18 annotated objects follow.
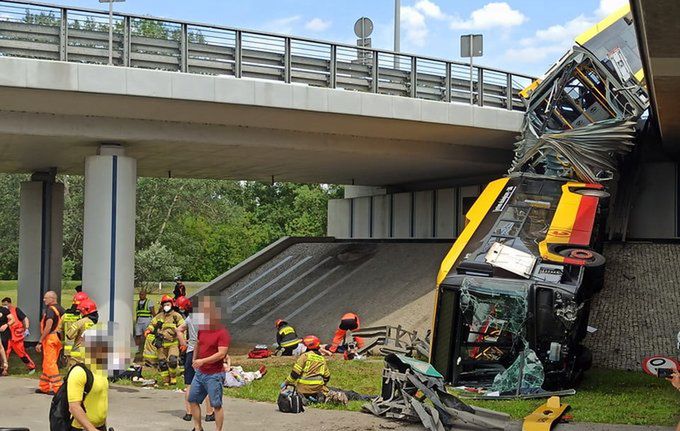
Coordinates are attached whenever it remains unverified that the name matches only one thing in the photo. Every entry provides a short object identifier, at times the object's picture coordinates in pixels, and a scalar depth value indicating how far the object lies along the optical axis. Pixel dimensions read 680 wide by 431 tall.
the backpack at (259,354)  17.98
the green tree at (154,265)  48.09
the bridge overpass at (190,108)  15.45
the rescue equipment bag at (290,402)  11.90
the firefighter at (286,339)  17.16
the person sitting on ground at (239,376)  14.23
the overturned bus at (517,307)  13.05
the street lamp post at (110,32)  15.80
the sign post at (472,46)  20.22
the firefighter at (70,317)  12.07
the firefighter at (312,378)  12.35
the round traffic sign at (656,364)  11.02
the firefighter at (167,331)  13.96
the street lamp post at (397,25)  25.52
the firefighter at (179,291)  19.09
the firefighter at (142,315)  19.95
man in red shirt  9.58
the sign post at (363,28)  23.53
